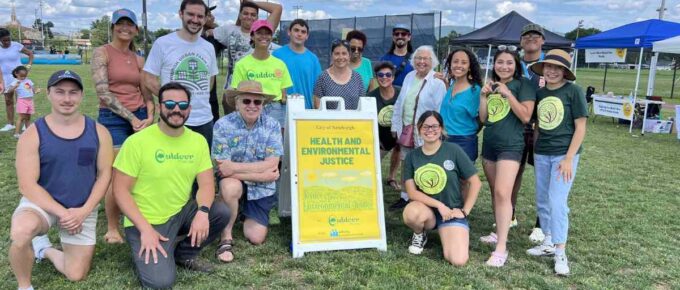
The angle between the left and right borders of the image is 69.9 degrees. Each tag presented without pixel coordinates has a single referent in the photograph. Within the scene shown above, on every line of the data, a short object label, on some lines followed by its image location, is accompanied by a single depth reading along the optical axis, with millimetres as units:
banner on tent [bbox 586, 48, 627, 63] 13312
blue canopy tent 11562
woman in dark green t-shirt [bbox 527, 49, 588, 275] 3592
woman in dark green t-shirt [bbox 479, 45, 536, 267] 3748
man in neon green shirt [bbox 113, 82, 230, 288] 3205
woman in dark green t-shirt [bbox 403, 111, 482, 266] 3838
